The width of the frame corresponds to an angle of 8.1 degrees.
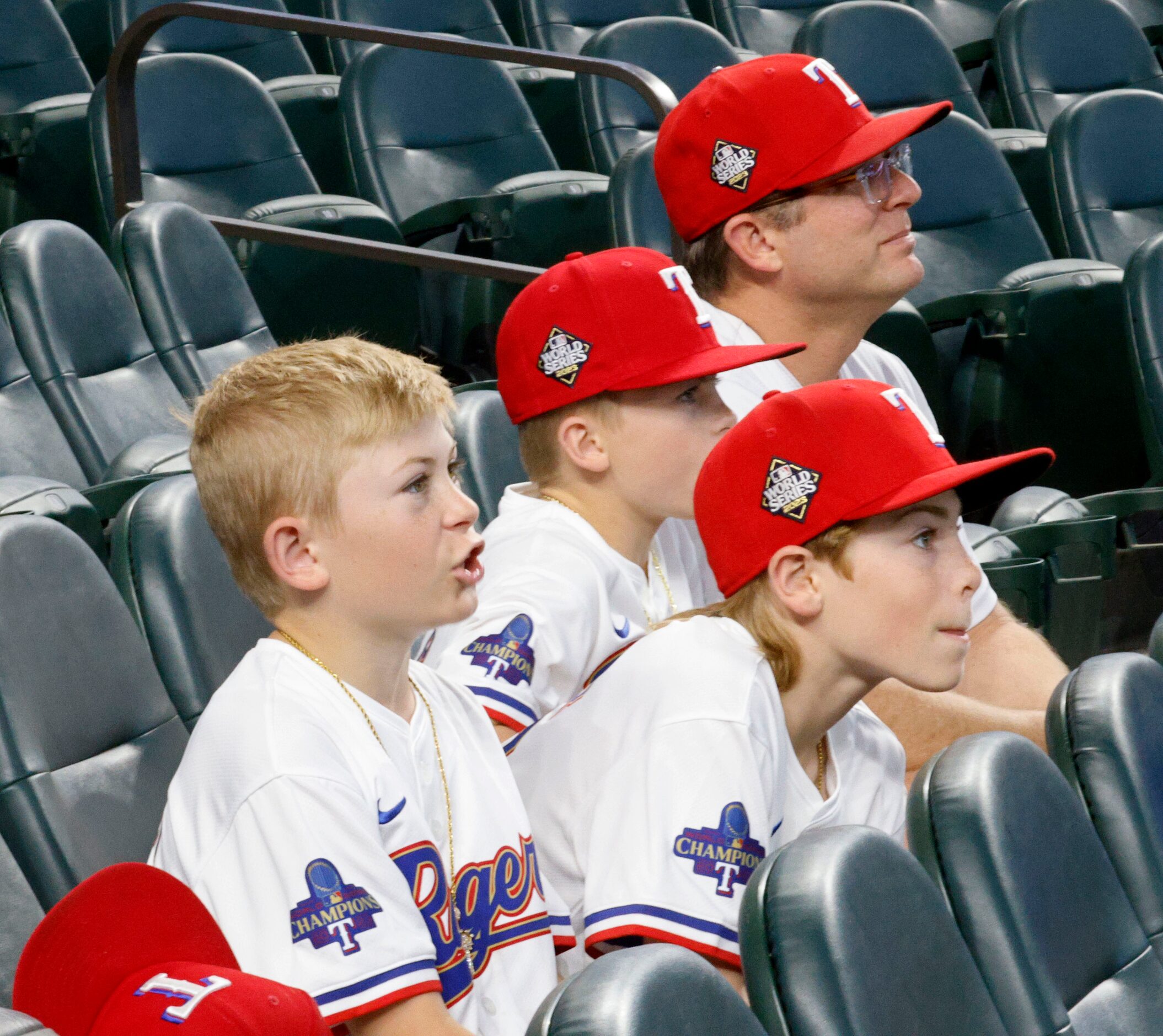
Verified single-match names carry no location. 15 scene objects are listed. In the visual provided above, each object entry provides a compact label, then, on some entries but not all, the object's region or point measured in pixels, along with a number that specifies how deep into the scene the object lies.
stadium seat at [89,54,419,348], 7.75
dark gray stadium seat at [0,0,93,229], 8.69
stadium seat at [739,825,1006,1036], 5.63
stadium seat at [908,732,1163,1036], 5.75
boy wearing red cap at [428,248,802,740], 6.23
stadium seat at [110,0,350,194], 9.57
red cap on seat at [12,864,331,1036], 5.31
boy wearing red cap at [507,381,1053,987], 5.95
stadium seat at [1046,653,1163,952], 5.89
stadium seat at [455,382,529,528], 6.59
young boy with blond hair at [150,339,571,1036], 5.82
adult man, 6.48
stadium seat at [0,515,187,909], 6.05
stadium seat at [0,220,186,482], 6.95
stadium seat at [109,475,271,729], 6.27
